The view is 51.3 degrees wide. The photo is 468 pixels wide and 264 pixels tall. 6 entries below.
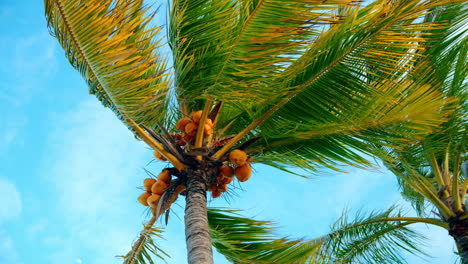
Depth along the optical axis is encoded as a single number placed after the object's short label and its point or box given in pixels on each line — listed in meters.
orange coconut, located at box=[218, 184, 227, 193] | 5.07
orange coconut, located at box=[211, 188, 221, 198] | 5.10
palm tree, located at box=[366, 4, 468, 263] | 5.90
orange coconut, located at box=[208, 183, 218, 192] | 4.98
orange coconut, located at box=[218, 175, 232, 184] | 4.94
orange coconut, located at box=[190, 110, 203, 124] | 4.86
